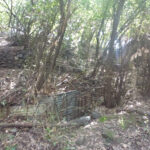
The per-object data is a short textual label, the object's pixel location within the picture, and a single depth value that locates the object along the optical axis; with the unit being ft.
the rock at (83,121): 8.88
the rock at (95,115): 9.98
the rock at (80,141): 6.93
